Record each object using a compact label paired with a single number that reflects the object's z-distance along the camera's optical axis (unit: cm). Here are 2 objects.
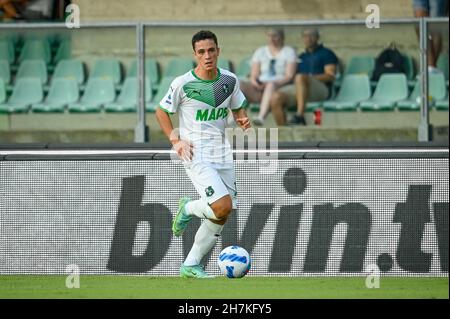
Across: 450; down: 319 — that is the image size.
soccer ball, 978
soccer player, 970
